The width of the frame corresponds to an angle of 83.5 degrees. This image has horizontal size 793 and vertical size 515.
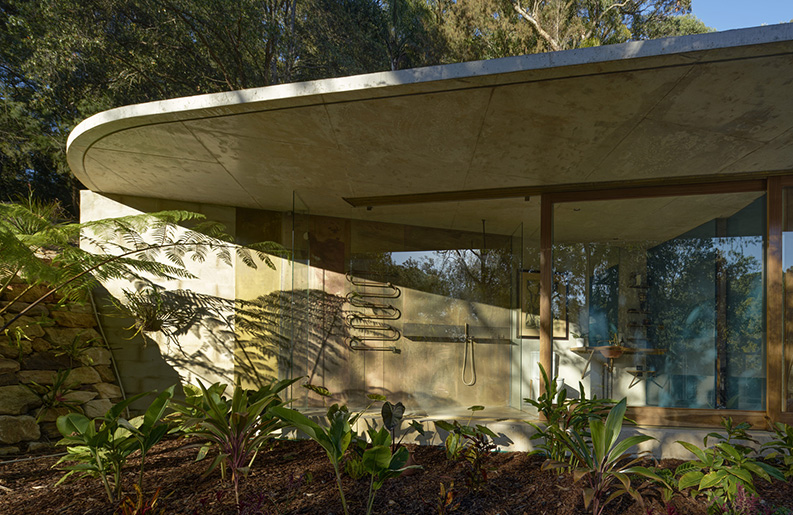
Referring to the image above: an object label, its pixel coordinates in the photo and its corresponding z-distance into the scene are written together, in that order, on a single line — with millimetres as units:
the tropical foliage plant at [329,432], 1924
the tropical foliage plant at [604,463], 2023
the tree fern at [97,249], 2876
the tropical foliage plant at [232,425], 2373
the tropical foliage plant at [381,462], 1913
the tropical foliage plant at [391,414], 2631
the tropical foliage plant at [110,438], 2109
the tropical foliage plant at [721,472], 2080
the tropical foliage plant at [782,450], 2554
